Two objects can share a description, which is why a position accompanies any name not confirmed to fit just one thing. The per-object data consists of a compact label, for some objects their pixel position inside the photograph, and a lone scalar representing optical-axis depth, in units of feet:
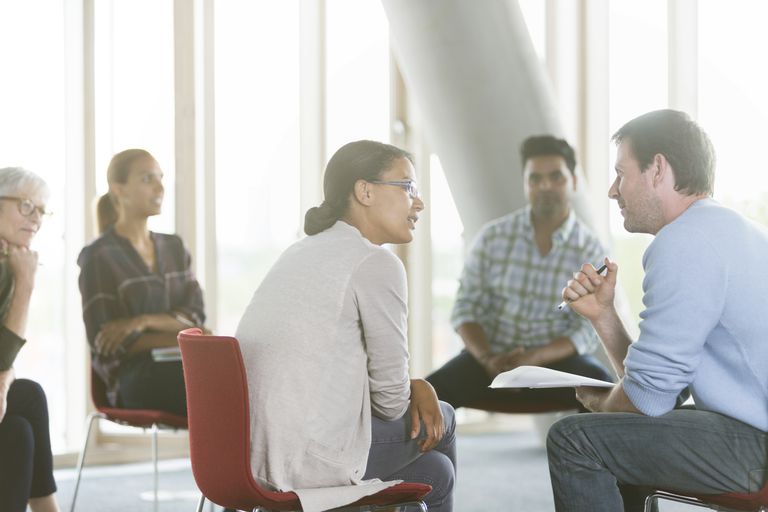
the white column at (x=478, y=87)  26.82
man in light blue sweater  11.83
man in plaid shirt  22.90
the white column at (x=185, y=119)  31.71
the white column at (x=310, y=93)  33.60
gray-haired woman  17.13
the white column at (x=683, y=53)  35.55
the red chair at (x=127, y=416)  19.78
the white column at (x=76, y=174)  30.51
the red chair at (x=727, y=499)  11.91
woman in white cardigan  12.21
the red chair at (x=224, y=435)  11.70
